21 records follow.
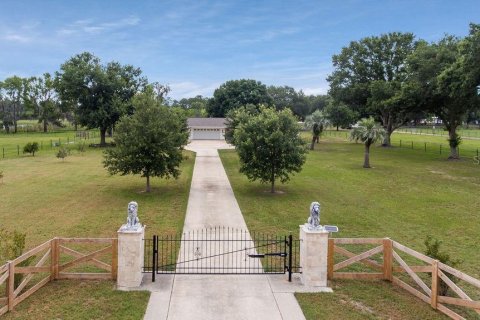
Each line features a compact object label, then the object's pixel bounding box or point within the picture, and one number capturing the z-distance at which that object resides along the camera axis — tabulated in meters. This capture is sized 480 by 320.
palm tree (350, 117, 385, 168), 36.53
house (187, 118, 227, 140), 82.11
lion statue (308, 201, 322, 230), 11.73
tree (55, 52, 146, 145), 56.97
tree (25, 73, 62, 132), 100.00
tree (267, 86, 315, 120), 131.12
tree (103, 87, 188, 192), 24.56
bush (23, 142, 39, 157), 47.02
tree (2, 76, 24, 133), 100.25
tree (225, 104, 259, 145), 48.75
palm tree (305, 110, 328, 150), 53.20
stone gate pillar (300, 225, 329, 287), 11.62
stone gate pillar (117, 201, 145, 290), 11.35
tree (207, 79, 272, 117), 93.56
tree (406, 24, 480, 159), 34.06
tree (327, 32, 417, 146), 58.03
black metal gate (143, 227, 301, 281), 12.58
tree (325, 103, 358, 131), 62.41
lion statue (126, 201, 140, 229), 11.48
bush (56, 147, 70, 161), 41.12
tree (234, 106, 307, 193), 24.94
